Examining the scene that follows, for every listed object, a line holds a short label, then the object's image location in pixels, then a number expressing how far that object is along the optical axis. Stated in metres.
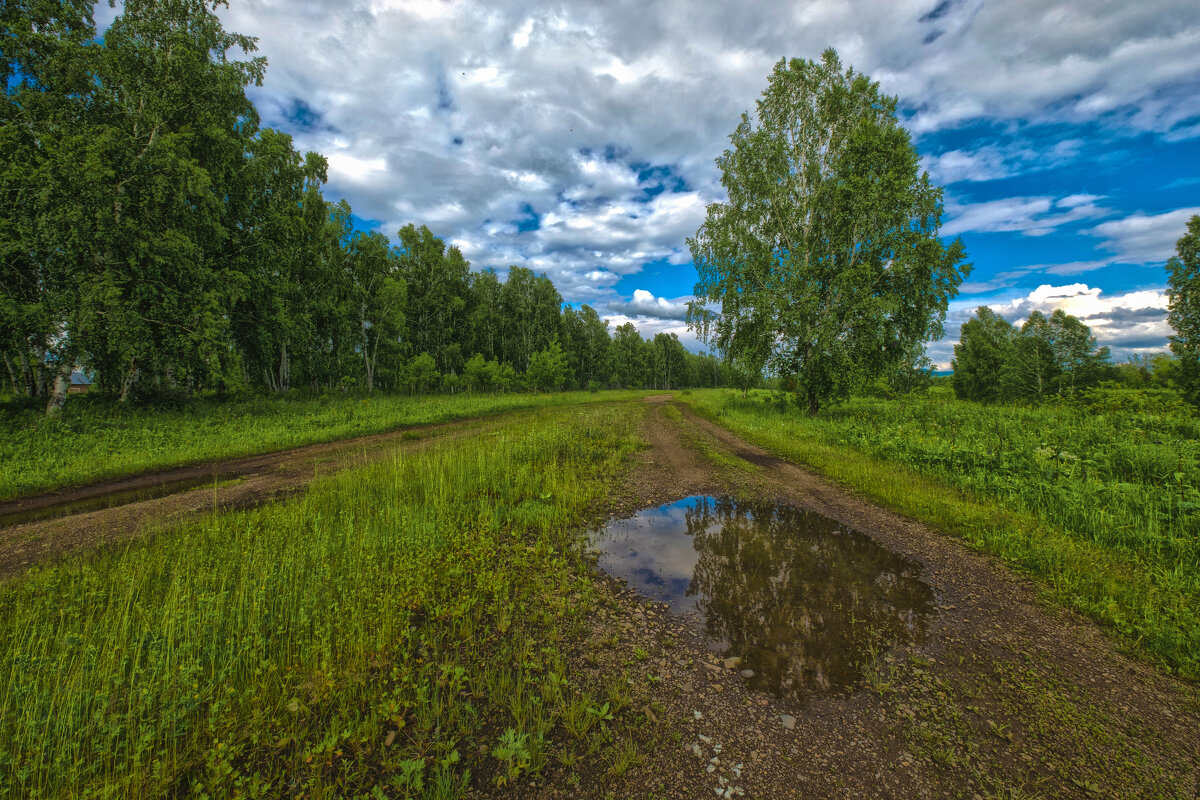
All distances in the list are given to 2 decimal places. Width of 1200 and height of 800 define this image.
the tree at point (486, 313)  49.00
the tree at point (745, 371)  20.92
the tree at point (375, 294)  32.75
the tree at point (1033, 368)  36.78
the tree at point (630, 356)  78.94
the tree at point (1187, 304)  24.91
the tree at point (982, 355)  45.50
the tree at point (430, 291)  39.74
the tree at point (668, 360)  90.44
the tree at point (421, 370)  32.66
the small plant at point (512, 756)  2.55
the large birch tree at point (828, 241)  17.23
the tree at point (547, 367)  38.94
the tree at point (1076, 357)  35.50
